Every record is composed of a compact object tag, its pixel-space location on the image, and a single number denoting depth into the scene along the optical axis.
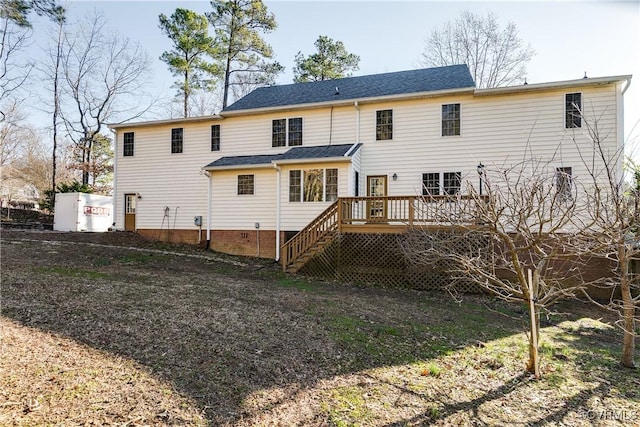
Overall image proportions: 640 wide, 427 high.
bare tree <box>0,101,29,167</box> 22.26
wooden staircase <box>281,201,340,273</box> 10.83
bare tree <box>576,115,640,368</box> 4.24
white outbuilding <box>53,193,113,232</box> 18.42
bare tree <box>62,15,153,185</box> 25.42
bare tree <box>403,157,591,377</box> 4.30
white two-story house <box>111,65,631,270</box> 11.33
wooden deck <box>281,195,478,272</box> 9.95
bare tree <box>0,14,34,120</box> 19.09
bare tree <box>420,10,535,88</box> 22.03
